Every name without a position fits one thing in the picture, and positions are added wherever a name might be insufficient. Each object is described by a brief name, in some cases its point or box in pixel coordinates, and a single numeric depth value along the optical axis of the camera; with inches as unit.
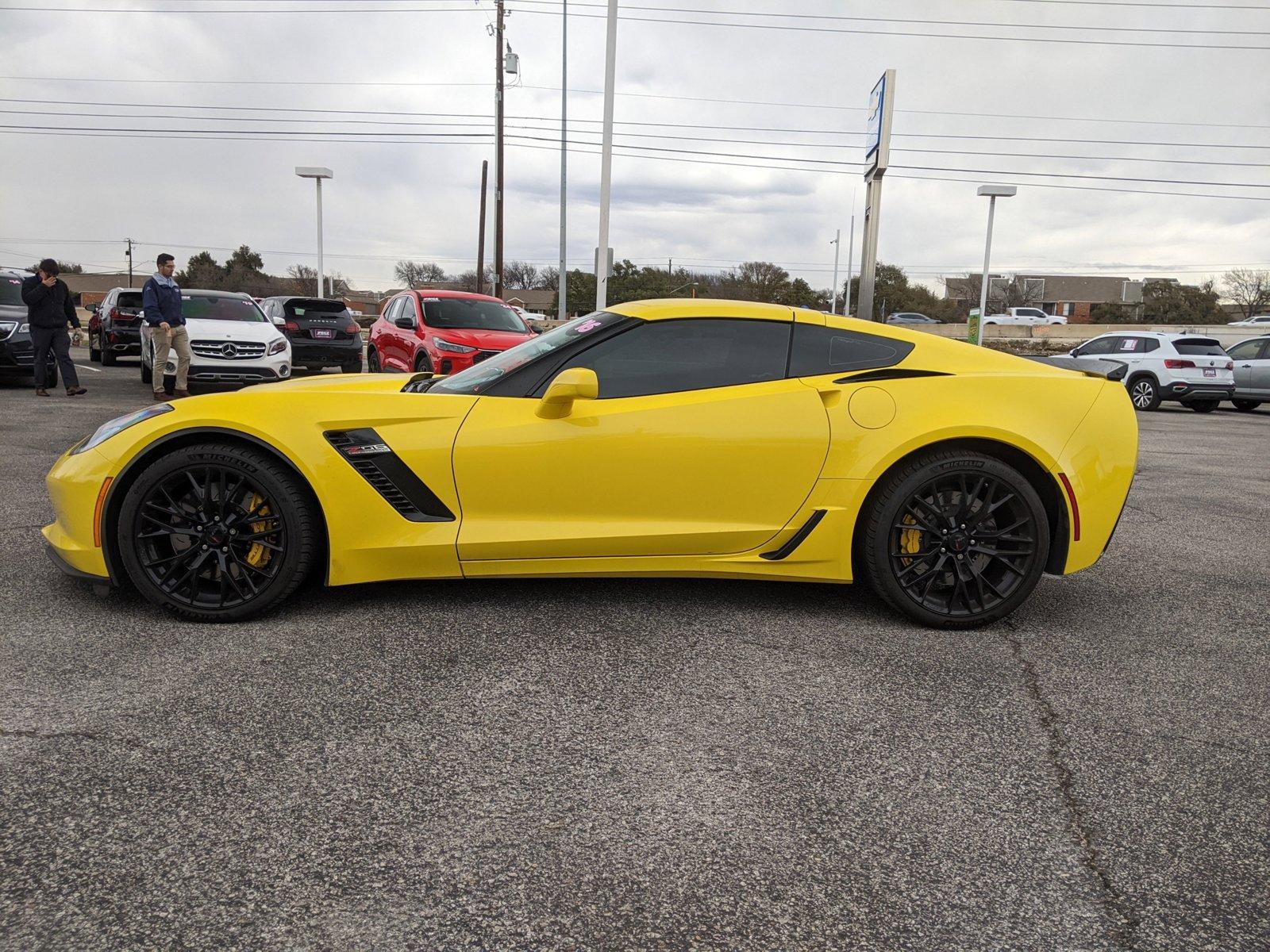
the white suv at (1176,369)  661.9
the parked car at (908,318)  1902.1
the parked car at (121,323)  645.3
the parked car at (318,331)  624.7
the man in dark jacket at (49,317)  431.8
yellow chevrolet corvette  141.4
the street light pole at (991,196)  1043.8
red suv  459.2
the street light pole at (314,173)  1154.7
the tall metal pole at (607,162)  682.2
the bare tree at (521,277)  3991.1
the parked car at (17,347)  494.8
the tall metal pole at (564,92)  1167.0
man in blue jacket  434.3
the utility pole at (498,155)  1147.3
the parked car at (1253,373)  673.6
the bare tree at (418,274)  3514.5
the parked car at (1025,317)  1969.7
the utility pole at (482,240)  1525.3
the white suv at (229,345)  491.2
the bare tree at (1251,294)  2760.8
